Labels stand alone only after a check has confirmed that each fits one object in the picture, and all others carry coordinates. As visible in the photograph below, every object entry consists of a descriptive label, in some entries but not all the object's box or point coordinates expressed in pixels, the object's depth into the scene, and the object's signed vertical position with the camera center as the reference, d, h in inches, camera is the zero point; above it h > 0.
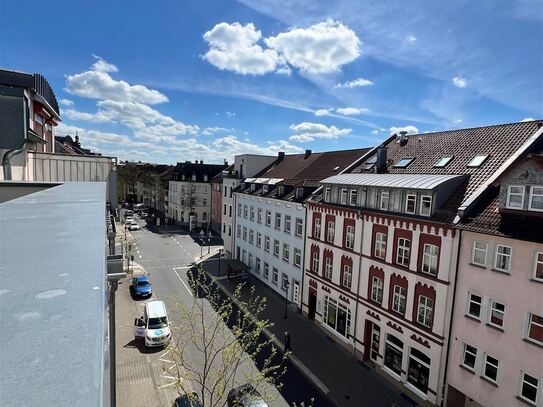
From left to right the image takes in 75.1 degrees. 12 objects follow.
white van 788.6 -362.4
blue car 1074.7 -361.9
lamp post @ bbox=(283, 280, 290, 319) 1092.8 -336.6
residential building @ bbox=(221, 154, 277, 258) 1561.3 -29.6
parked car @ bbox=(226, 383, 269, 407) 542.5 -352.1
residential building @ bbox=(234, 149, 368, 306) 1061.8 -130.1
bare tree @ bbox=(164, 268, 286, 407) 409.2 -389.6
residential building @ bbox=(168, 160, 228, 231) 2426.2 -157.7
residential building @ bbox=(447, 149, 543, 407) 500.7 -166.4
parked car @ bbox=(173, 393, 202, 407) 547.1 -358.4
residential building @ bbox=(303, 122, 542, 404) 625.6 -124.9
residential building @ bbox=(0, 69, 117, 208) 455.2 +12.7
